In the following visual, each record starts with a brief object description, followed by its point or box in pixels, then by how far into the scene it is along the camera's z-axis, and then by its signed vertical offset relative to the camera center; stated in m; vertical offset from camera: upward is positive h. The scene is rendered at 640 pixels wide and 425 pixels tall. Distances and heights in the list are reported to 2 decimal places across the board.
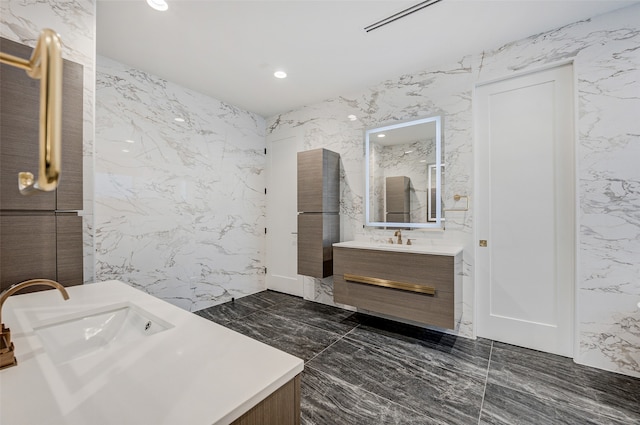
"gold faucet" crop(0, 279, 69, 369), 0.83 -0.40
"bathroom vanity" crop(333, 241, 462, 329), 2.47 -0.65
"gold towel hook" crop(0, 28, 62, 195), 0.37 +0.15
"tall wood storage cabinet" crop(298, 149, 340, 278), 3.49 +0.03
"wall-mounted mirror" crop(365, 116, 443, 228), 3.01 +0.44
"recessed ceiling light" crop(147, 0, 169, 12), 2.10 +1.58
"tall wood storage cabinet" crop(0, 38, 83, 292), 1.48 +0.11
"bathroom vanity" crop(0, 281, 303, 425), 0.65 -0.45
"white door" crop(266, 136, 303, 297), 4.22 -0.07
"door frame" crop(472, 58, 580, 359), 2.33 +0.10
